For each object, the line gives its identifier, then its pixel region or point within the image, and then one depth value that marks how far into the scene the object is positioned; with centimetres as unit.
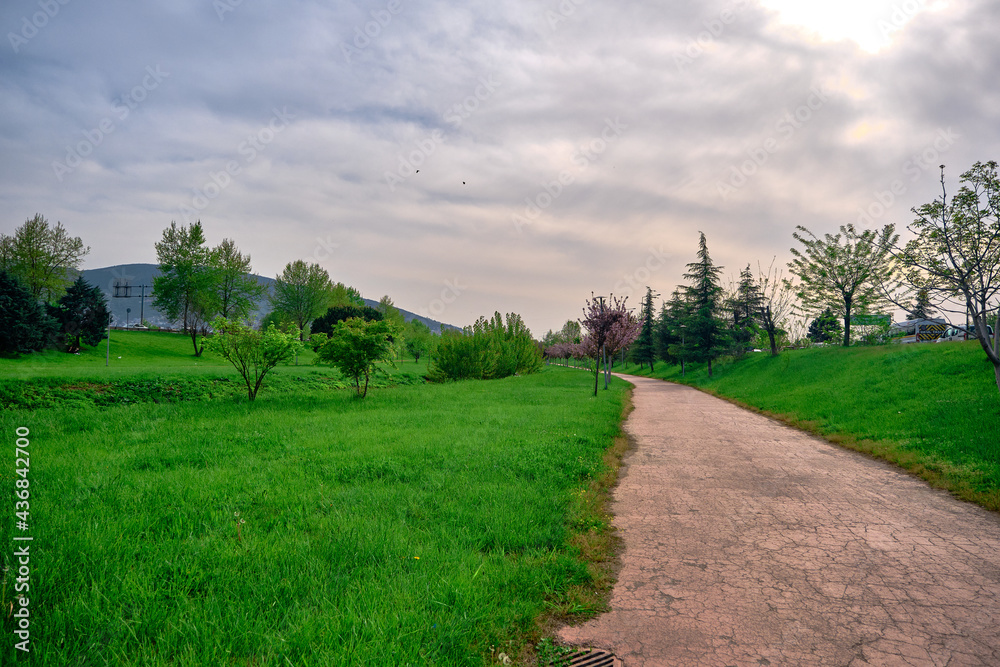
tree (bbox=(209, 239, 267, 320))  4028
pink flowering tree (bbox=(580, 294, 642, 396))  2061
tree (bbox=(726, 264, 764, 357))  3422
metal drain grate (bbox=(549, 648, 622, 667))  248
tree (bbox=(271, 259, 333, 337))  5350
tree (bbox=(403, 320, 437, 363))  4695
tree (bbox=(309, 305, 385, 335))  5341
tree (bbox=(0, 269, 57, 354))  2235
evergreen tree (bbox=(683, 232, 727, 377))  3366
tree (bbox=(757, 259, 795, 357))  3088
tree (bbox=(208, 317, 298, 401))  1337
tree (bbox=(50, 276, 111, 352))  2925
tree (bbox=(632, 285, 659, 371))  5080
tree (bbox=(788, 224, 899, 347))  2592
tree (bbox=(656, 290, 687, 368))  4047
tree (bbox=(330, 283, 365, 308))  6349
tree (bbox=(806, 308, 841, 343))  2905
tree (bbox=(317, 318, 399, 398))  1491
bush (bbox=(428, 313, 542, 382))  2973
